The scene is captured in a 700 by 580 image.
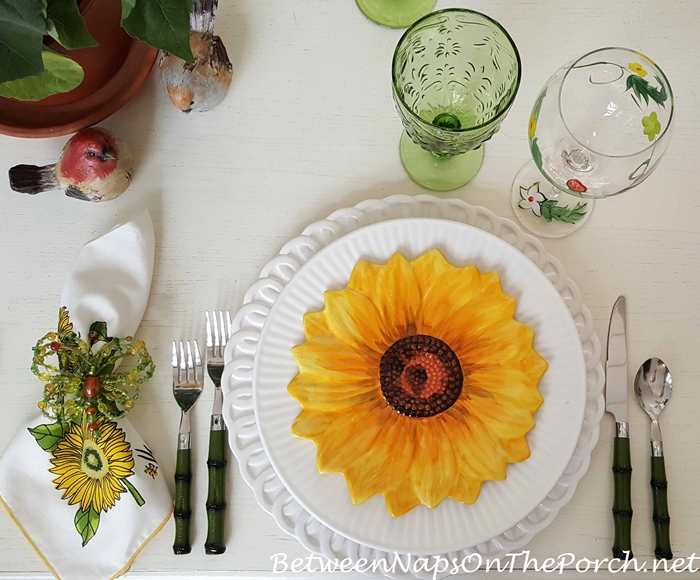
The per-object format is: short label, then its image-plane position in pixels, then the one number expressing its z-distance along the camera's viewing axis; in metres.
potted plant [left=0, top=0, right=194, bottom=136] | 0.43
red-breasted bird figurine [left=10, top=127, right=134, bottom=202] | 0.61
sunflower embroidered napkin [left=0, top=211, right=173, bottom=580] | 0.61
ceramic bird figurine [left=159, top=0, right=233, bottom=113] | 0.63
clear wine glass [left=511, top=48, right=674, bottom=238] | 0.56
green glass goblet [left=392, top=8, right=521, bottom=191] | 0.58
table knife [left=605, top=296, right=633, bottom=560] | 0.61
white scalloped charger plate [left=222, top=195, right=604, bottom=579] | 0.59
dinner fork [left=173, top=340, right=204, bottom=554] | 0.61
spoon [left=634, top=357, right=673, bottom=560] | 0.61
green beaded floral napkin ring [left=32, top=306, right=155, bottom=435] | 0.59
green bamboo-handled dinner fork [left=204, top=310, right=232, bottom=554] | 0.61
